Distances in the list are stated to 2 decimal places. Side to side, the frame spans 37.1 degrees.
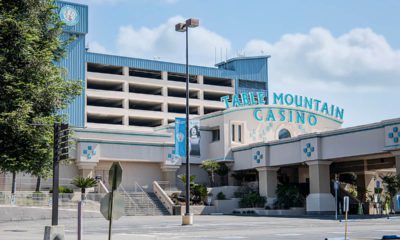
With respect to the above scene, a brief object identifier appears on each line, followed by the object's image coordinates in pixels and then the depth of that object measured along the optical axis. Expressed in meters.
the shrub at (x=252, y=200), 54.91
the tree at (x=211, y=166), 58.53
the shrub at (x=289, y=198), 53.16
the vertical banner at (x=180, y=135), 50.78
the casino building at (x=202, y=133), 49.41
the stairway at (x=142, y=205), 51.00
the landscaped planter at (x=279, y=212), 52.16
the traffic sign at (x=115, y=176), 12.24
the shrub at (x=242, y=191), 57.62
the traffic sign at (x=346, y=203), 23.15
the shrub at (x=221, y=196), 56.53
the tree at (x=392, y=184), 41.64
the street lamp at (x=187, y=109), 34.34
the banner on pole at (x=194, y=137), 50.79
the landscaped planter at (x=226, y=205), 54.78
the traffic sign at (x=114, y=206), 12.19
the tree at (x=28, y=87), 26.98
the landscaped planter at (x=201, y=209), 52.08
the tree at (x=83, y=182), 51.66
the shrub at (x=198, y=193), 54.66
